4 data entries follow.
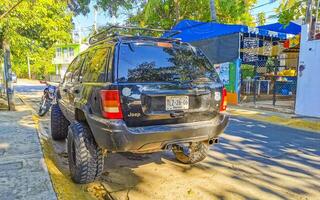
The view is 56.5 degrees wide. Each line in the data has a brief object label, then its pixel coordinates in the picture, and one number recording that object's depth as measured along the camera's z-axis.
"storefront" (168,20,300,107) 11.87
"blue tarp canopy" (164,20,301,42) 11.89
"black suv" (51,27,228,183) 3.21
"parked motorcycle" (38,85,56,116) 9.51
